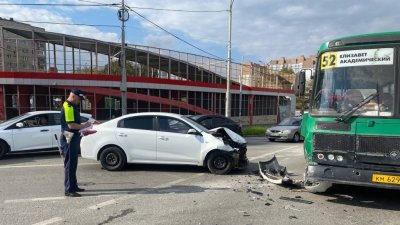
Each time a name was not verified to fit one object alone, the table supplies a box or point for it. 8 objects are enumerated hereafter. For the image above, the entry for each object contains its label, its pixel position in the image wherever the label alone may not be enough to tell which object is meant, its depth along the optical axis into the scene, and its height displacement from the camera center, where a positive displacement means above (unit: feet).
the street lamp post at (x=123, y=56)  72.64 +9.75
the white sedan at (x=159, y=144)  29.68 -3.29
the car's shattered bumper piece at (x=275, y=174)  25.50 -5.36
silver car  65.16 -4.98
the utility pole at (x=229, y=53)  86.02 +12.37
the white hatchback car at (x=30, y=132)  38.29 -3.06
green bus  19.39 -0.63
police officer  22.26 -2.12
